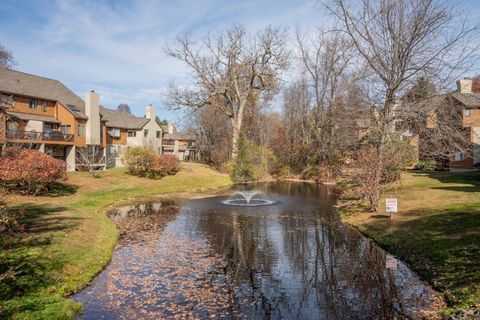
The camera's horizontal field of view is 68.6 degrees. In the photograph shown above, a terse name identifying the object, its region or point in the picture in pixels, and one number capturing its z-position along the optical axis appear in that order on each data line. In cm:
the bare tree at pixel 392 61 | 2222
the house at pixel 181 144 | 7881
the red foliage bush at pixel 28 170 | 2450
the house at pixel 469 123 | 4322
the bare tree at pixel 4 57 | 5870
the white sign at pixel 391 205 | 1948
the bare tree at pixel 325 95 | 5194
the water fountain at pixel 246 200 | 2997
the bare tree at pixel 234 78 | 5125
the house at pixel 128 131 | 5297
